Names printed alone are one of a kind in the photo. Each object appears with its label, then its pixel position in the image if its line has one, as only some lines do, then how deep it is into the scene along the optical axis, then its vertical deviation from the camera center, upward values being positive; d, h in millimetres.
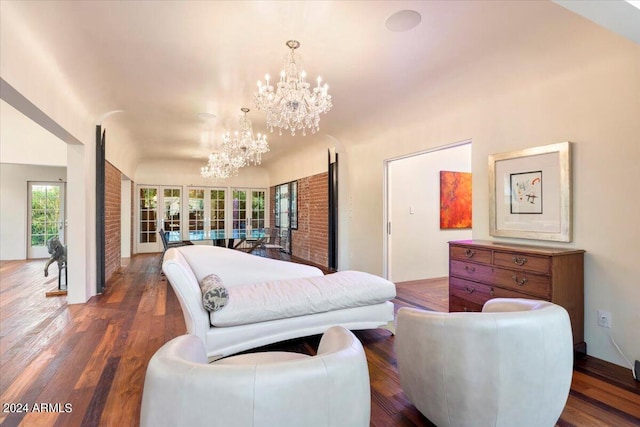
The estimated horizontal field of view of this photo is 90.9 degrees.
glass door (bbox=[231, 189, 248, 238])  9438 +95
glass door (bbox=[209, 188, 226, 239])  9175 +154
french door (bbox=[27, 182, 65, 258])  7242 +0
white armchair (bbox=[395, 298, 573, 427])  1392 -693
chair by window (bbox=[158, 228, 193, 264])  5664 -548
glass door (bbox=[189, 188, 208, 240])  8938 +125
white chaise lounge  2248 -682
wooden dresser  2357 -514
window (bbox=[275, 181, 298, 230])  7977 +230
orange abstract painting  5426 +233
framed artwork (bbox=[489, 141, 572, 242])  2627 +179
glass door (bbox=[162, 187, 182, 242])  8711 +153
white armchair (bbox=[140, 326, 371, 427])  928 -545
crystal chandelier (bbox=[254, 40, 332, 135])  2432 +917
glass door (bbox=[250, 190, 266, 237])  9680 +157
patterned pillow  2219 -580
